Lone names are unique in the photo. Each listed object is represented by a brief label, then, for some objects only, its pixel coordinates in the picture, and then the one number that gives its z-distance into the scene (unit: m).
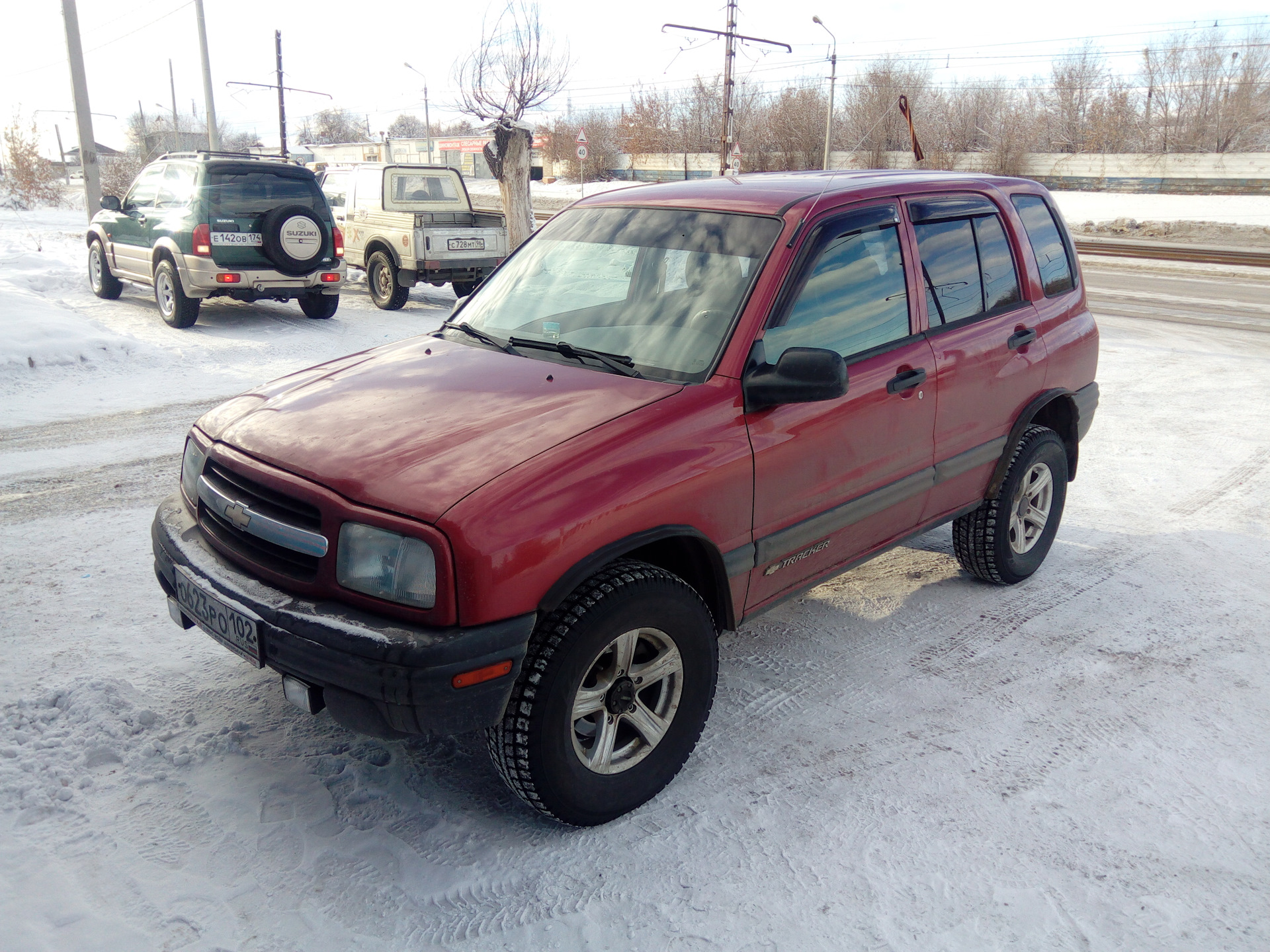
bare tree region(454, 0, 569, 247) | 17.47
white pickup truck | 12.81
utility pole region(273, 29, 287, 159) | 35.50
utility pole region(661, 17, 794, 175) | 30.50
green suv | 10.48
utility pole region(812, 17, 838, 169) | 37.84
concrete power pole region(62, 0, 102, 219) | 14.91
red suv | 2.58
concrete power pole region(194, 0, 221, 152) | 23.59
